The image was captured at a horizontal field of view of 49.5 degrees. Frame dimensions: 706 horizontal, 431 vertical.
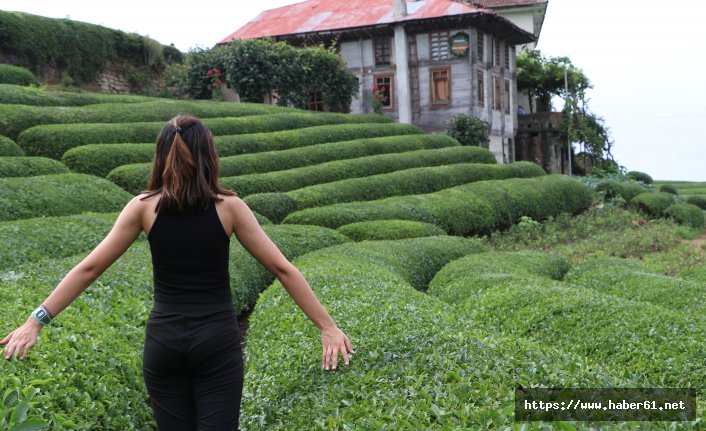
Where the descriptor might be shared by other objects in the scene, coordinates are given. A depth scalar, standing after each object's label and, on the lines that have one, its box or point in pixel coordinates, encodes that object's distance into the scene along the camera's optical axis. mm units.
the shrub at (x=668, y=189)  33812
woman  3807
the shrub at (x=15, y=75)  26750
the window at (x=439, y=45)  35784
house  35375
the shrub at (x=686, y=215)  25359
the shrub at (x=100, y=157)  19141
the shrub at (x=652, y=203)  26395
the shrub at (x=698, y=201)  30875
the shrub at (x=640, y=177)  38812
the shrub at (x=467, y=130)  34125
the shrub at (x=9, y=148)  18266
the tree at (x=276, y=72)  32594
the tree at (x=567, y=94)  40656
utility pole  39062
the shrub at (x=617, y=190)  28375
